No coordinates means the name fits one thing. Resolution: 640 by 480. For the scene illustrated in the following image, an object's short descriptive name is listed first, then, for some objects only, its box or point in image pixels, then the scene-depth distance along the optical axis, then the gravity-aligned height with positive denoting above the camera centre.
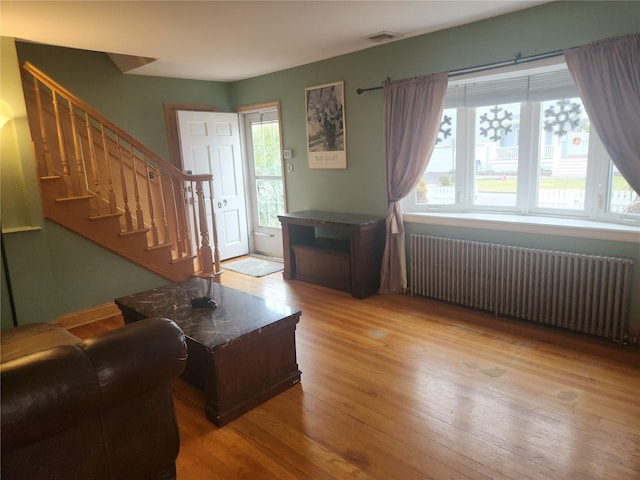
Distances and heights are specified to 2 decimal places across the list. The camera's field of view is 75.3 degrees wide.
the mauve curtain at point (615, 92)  2.61 +0.38
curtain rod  2.96 +0.71
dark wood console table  4.04 -0.87
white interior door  5.14 +0.11
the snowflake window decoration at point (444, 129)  3.83 +0.28
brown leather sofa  1.26 -0.76
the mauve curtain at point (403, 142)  3.60 +0.17
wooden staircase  3.42 -0.15
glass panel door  5.51 -0.14
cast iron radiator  2.88 -0.99
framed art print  4.46 +0.44
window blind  3.14 +0.54
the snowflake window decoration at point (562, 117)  3.16 +0.28
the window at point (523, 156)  3.11 +0.00
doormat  5.09 -1.23
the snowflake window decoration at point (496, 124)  3.51 +0.28
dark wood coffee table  2.23 -0.96
